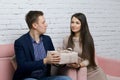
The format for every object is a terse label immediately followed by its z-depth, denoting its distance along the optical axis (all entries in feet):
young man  8.39
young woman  10.00
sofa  9.25
